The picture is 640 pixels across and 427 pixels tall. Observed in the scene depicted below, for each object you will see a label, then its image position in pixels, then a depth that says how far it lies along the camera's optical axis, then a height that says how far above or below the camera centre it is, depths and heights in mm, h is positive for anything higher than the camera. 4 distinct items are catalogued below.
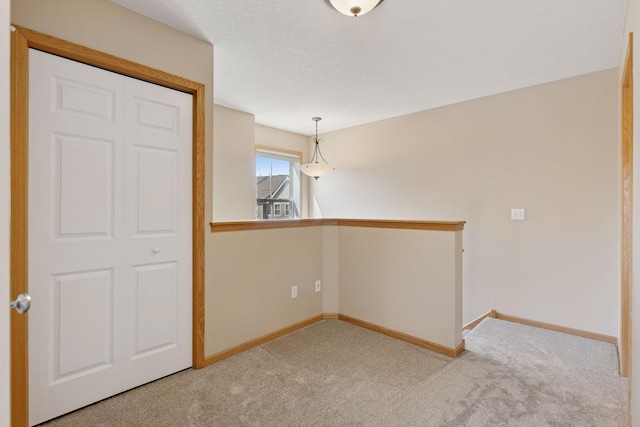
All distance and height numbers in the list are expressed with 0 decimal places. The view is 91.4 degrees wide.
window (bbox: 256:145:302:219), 4934 +499
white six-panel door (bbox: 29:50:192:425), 1687 -128
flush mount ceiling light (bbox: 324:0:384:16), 1752 +1182
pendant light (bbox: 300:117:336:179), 4391 +636
